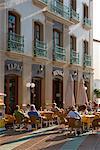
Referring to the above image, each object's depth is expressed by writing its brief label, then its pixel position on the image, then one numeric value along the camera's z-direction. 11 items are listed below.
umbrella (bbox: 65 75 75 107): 13.37
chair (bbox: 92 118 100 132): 10.50
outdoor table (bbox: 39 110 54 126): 12.32
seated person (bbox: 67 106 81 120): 10.20
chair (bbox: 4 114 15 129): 11.38
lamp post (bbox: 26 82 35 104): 14.19
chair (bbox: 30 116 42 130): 11.19
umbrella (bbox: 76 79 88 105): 14.09
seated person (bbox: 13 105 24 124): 11.21
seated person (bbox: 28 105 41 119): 11.21
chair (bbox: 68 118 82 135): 10.11
